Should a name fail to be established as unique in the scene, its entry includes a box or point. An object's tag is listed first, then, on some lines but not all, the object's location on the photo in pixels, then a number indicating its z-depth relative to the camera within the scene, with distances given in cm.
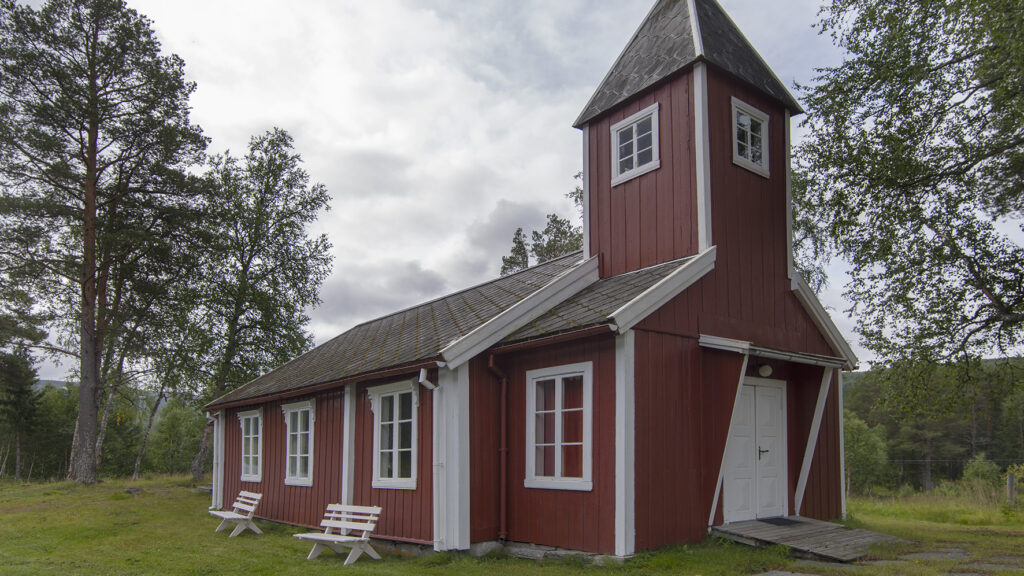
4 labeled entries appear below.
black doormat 886
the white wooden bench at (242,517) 1178
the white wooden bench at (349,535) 863
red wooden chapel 790
